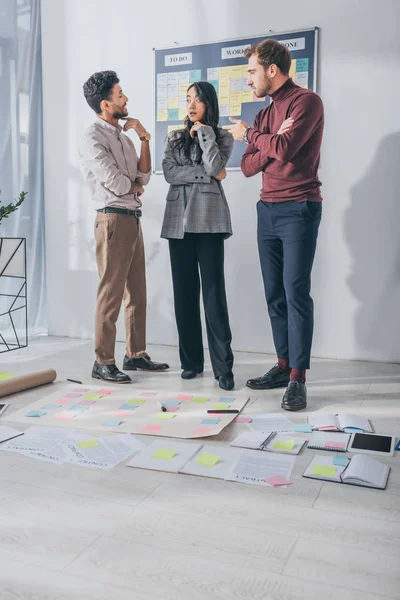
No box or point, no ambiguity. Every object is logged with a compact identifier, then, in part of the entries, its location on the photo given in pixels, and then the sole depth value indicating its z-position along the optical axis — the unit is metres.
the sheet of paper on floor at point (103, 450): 1.86
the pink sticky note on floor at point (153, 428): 2.13
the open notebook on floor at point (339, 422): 2.17
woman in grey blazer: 2.68
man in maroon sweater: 2.47
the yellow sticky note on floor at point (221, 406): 2.43
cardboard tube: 2.60
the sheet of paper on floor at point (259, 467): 1.74
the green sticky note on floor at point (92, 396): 2.58
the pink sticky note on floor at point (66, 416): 2.28
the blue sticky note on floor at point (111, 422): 2.21
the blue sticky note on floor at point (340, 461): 1.84
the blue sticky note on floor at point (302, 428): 2.16
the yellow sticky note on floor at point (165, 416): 2.30
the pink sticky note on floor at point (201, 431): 2.10
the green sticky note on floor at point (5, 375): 2.94
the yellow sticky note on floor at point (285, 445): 1.96
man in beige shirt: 2.78
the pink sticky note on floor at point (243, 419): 2.27
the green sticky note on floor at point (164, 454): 1.90
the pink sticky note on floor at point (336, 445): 1.98
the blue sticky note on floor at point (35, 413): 2.32
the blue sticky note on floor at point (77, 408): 2.40
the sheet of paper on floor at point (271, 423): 2.18
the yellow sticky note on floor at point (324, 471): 1.77
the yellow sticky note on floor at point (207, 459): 1.85
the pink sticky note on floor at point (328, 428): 2.17
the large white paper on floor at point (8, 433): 2.05
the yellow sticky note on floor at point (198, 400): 2.53
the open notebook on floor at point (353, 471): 1.71
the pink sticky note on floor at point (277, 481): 1.70
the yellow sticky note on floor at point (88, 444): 2.00
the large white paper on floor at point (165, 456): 1.83
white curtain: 3.83
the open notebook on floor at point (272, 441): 1.96
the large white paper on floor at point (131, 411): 2.18
